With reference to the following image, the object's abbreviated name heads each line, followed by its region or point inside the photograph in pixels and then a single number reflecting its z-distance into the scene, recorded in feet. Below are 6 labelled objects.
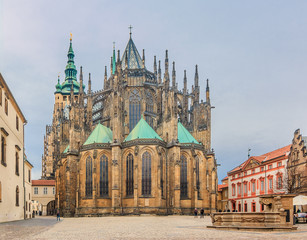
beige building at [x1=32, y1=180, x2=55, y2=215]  252.21
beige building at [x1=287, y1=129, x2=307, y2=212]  152.87
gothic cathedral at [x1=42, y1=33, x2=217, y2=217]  167.63
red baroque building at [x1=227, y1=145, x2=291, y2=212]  174.60
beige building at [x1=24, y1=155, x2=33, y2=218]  142.31
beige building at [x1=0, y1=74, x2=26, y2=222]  86.94
